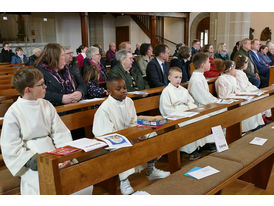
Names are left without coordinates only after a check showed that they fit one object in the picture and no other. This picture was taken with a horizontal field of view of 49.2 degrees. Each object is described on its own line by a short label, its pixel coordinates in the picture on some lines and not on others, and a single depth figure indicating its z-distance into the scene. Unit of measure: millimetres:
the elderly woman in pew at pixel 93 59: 5082
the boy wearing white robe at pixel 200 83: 4691
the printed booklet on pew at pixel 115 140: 2223
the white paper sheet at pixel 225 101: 3777
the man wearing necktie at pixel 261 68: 7535
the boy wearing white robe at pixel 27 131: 2301
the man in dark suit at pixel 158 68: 5309
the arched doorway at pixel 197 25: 16439
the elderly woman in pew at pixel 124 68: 4703
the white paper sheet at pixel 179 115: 3032
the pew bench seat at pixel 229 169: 2350
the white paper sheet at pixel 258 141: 3349
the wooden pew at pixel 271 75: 7707
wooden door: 16950
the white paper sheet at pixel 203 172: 2542
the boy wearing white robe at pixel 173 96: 4242
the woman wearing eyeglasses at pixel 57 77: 3335
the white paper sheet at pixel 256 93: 4380
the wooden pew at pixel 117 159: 1933
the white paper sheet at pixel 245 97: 4018
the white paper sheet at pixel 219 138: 3204
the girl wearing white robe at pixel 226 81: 5211
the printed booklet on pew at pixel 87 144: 2090
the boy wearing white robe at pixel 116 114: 3069
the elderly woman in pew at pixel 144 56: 6324
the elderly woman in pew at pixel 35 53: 7205
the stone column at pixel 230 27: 11828
